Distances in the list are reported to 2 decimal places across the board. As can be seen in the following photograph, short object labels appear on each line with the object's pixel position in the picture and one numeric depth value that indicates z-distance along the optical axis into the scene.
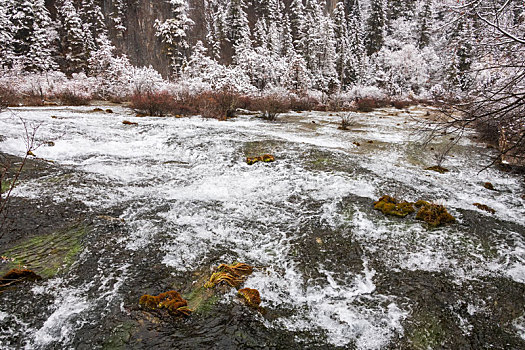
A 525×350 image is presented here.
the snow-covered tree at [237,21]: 33.00
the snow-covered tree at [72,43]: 28.22
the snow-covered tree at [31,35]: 26.30
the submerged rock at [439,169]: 6.96
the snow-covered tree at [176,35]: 26.11
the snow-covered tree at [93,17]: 32.09
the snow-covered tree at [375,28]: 44.09
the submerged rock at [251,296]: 2.60
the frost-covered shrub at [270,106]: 13.85
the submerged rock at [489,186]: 5.96
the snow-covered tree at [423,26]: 39.73
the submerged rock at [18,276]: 2.55
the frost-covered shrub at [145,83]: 18.00
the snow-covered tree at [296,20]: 38.28
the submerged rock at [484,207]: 4.67
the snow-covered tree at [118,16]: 32.97
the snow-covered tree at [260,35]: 35.12
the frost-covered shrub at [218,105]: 13.53
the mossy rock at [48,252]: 2.80
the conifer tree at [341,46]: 36.76
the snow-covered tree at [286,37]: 35.97
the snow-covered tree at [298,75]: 25.81
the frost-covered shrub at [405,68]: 37.72
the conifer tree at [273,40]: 34.28
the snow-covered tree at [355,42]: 38.59
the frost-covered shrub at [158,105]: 12.94
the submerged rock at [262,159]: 6.74
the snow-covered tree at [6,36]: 23.33
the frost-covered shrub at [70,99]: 14.46
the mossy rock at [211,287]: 2.54
